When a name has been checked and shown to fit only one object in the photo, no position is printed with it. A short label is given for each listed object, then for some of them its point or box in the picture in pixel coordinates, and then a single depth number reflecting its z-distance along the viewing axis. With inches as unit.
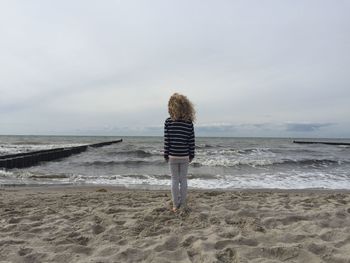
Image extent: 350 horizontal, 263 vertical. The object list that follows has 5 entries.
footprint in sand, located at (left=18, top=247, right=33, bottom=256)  158.8
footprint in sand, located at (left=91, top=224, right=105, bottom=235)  188.2
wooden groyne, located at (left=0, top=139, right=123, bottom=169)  650.1
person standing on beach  227.3
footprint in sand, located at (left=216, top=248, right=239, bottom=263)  149.0
